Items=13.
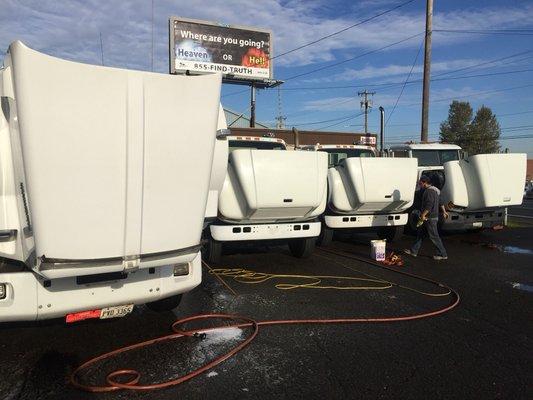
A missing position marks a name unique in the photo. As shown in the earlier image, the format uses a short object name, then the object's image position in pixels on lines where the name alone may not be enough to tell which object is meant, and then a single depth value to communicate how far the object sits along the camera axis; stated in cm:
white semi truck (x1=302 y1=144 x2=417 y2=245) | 925
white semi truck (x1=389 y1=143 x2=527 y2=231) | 1041
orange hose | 373
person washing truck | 906
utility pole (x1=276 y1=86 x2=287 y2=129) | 7245
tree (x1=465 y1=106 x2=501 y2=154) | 6412
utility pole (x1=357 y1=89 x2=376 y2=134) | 6448
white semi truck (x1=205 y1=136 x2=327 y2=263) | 727
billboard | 2914
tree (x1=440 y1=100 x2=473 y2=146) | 6588
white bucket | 880
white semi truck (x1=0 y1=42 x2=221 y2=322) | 340
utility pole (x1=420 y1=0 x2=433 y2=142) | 1848
